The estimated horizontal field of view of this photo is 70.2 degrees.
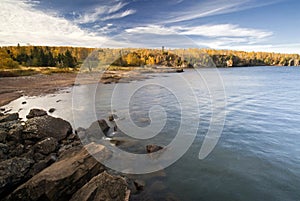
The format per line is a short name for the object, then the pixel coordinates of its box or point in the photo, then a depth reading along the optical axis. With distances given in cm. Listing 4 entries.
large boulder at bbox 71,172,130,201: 639
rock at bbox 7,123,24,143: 1189
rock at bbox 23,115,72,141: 1227
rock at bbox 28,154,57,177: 873
